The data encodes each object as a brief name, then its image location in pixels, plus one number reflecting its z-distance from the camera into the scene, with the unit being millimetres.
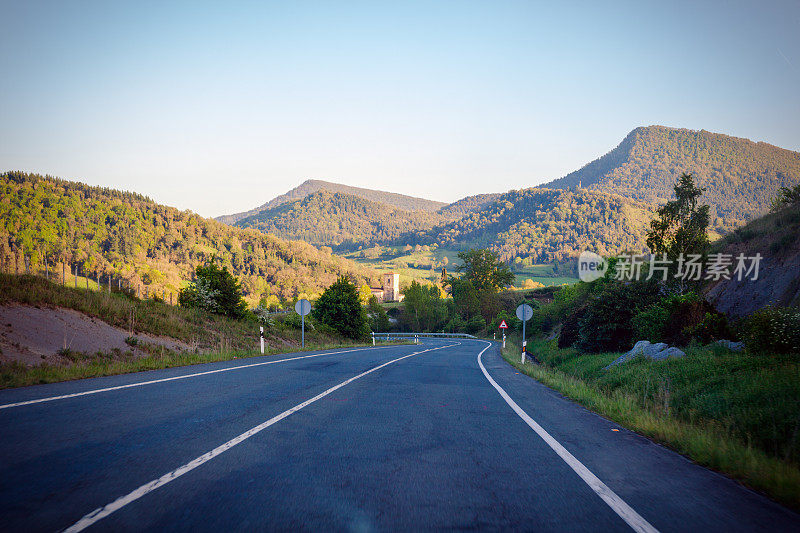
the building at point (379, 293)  191438
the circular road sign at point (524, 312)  24125
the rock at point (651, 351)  15234
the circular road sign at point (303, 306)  24261
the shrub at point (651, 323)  20344
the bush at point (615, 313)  24944
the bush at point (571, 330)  32125
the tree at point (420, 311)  98812
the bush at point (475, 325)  88562
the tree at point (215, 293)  28891
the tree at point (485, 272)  110625
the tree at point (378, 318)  73425
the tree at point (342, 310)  44250
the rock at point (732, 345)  13706
